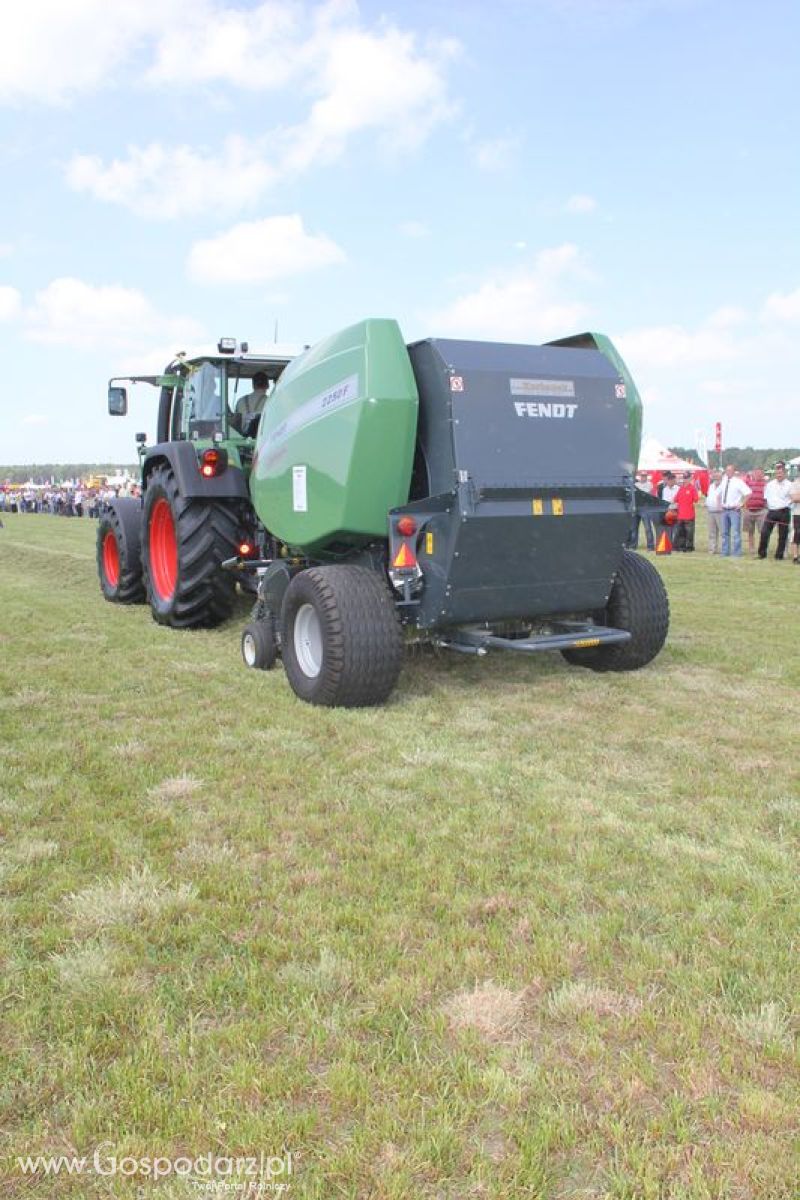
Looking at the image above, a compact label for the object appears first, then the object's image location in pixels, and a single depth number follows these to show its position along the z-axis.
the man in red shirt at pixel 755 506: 15.59
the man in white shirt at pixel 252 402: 7.74
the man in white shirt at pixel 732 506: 15.08
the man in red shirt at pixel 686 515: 16.06
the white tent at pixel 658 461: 35.62
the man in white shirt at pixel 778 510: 14.62
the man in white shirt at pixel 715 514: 15.73
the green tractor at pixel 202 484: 7.15
